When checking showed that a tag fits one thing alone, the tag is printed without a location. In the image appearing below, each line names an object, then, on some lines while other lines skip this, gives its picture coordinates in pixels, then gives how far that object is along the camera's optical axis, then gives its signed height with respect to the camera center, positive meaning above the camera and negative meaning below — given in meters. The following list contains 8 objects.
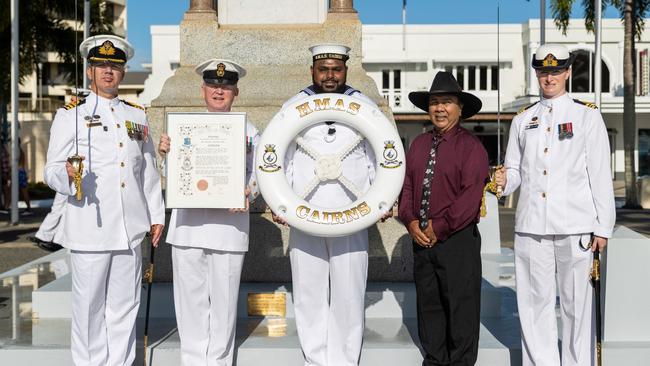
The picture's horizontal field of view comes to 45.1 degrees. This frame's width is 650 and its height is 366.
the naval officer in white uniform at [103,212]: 3.94 -0.20
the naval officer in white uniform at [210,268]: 4.14 -0.51
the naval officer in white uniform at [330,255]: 4.11 -0.45
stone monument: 5.61 +0.83
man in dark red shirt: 4.04 -0.28
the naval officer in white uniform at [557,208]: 4.00 -0.20
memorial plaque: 5.27 -0.89
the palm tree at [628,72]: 19.09 +2.40
